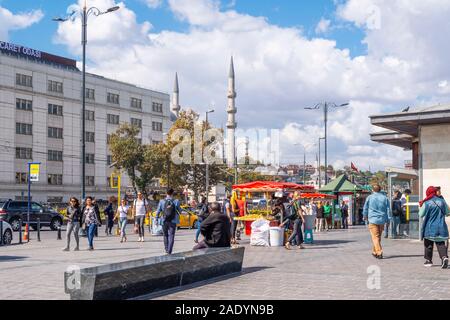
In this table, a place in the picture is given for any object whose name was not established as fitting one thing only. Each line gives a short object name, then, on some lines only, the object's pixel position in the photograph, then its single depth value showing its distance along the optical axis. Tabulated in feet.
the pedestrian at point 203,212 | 68.30
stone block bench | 26.81
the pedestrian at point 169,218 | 53.11
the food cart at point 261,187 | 71.35
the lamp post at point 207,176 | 182.39
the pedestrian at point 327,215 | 110.01
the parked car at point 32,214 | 109.19
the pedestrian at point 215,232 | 39.65
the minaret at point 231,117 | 394.52
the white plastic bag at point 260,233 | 64.59
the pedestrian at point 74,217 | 61.62
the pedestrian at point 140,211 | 77.10
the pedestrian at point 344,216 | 119.03
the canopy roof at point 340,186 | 123.78
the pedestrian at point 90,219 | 62.39
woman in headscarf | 41.47
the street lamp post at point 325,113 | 151.53
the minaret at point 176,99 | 461.78
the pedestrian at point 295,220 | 59.93
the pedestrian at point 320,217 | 105.29
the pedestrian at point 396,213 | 74.04
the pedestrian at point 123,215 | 75.51
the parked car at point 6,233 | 69.56
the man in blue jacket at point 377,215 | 48.24
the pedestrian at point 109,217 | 93.23
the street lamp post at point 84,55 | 90.22
